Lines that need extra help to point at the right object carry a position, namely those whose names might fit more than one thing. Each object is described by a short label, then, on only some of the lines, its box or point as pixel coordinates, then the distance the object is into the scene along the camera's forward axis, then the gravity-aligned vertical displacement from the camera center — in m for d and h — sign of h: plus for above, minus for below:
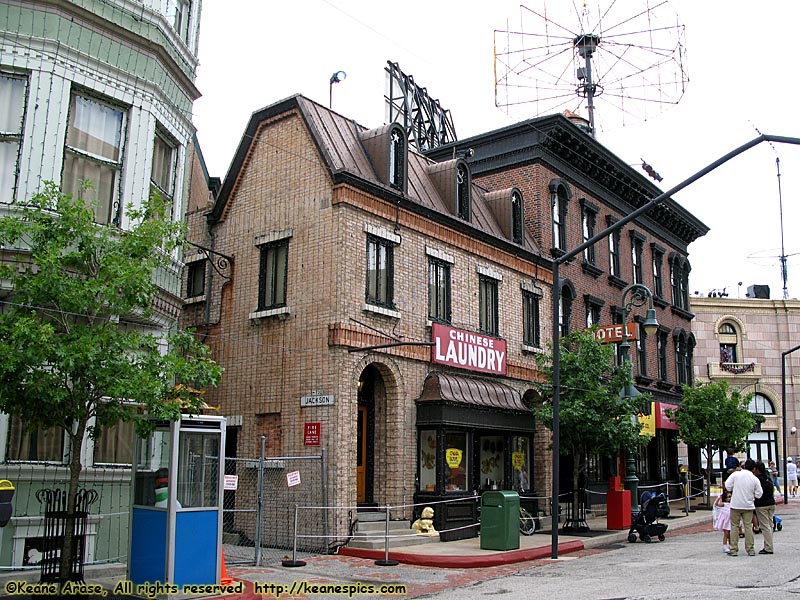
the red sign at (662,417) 32.09 +1.53
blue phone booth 10.55 -0.75
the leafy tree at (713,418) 28.48 +1.33
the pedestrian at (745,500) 15.34 -0.78
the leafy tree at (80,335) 9.33 +1.27
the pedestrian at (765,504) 15.45 -0.87
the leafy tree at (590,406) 20.33 +1.20
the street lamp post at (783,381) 36.38 +3.33
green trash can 16.66 -1.36
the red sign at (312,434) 17.17 +0.34
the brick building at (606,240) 26.31 +8.00
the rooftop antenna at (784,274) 61.22 +13.57
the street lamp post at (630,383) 20.95 +1.81
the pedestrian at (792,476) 41.28 -0.86
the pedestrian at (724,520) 16.05 -1.21
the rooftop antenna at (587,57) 28.75 +14.32
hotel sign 22.64 +3.38
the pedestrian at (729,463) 28.95 -0.21
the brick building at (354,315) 17.77 +3.11
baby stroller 18.83 -1.50
